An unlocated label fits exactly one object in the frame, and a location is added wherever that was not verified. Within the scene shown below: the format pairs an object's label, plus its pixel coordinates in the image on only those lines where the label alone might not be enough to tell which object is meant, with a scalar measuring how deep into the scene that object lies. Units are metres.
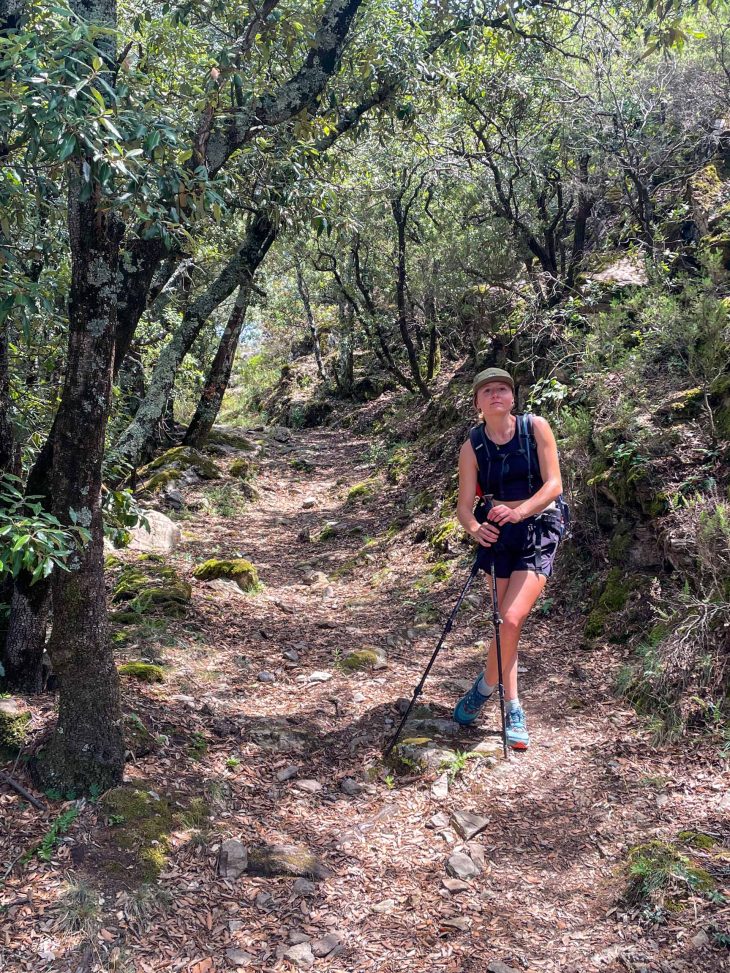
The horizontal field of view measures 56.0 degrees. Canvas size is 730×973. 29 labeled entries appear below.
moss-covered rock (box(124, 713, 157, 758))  4.16
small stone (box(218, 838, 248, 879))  3.56
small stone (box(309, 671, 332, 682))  6.01
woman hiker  4.33
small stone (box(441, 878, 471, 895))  3.42
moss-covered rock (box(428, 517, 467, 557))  8.66
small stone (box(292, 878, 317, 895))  3.48
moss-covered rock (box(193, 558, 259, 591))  8.20
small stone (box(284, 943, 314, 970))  3.08
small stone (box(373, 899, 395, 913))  3.37
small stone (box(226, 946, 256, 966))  3.07
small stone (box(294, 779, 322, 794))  4.36
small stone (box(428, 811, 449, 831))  3.90
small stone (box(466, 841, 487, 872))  3.56
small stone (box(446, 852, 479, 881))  3.51
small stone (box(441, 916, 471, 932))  3.18
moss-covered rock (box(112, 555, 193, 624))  6.80
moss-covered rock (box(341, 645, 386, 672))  6.21
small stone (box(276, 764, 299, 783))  4.46
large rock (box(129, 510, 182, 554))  9.02
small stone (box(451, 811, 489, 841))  3.80
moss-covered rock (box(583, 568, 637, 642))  5.84
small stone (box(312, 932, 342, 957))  3.14
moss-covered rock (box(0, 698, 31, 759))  3.80
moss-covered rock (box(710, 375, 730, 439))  5.55
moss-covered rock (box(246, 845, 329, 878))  3.59
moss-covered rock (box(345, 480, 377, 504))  13.37
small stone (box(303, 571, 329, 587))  9.08
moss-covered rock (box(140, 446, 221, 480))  12.89
